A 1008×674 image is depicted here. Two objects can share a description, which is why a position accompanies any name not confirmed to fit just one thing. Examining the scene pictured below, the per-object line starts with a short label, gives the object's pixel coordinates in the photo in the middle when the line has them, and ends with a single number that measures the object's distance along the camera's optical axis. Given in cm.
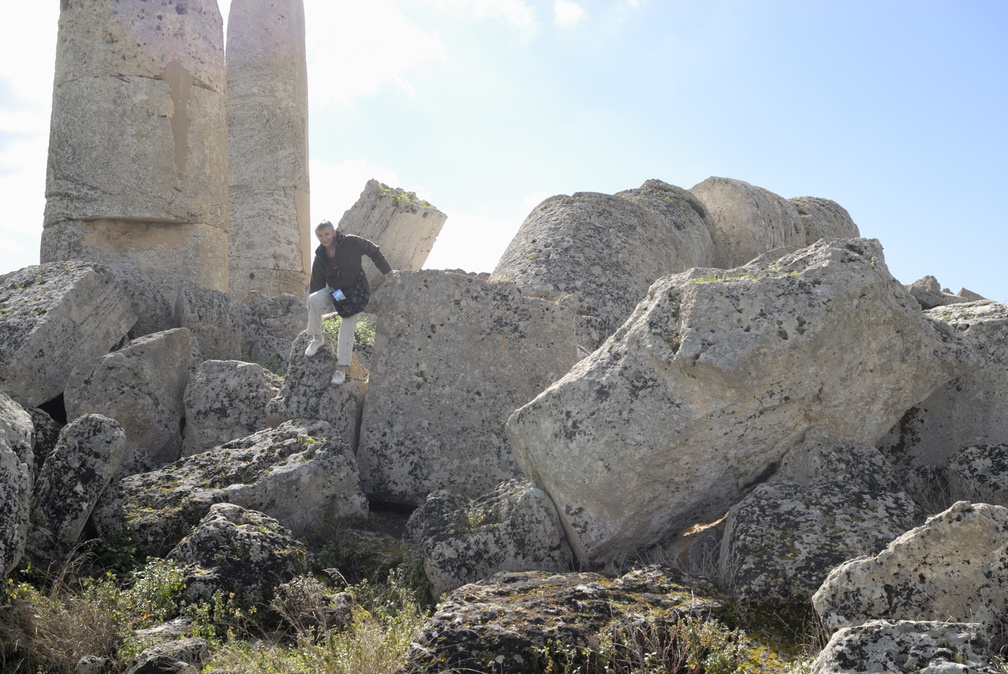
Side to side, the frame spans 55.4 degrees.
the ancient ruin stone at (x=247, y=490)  618
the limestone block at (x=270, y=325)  1005
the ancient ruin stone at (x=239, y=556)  533
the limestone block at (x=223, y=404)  780
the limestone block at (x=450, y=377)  720
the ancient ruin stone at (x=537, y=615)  429
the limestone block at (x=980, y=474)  556
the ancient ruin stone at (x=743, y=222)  1260
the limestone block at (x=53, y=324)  778
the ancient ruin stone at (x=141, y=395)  758
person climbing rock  771
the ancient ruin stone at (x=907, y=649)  354
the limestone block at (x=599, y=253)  923
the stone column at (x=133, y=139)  1043
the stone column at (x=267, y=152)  1494
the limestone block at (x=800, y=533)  474
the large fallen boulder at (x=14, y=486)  511
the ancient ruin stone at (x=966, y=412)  614
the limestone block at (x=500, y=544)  563
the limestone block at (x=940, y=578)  423
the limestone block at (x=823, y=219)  1425
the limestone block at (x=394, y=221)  1312
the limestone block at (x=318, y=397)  745
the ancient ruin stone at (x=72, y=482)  576
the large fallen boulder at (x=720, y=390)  530
